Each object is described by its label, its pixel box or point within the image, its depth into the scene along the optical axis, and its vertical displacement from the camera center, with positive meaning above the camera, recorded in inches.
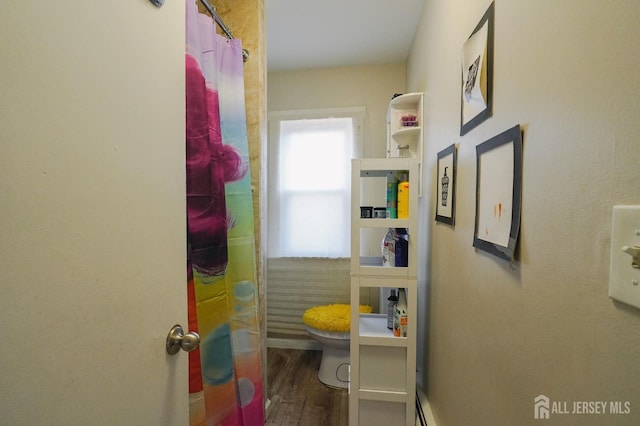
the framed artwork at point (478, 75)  29.3 +16.2
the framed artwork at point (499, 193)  23.9 +1.2
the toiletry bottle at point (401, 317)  48.9 -21.7
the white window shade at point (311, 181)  92.2 +8.3
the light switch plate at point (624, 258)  13.1 -2.8
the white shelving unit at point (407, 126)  64.8 +20.6
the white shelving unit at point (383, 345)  48.0 -26.5
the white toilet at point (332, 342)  71.8 -39.0
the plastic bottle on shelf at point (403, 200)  49.0 +0.8
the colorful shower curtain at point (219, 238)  36.7 -5.5
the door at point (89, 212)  13.8 -0.6
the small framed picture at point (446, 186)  41.9 +3.3
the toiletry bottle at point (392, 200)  50.6 +0.8
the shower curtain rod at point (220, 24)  41.7 +32.2
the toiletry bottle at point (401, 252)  50.5 -9.4
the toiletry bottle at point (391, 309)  52.3 -21.5
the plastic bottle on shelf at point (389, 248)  51.6 -9.2
